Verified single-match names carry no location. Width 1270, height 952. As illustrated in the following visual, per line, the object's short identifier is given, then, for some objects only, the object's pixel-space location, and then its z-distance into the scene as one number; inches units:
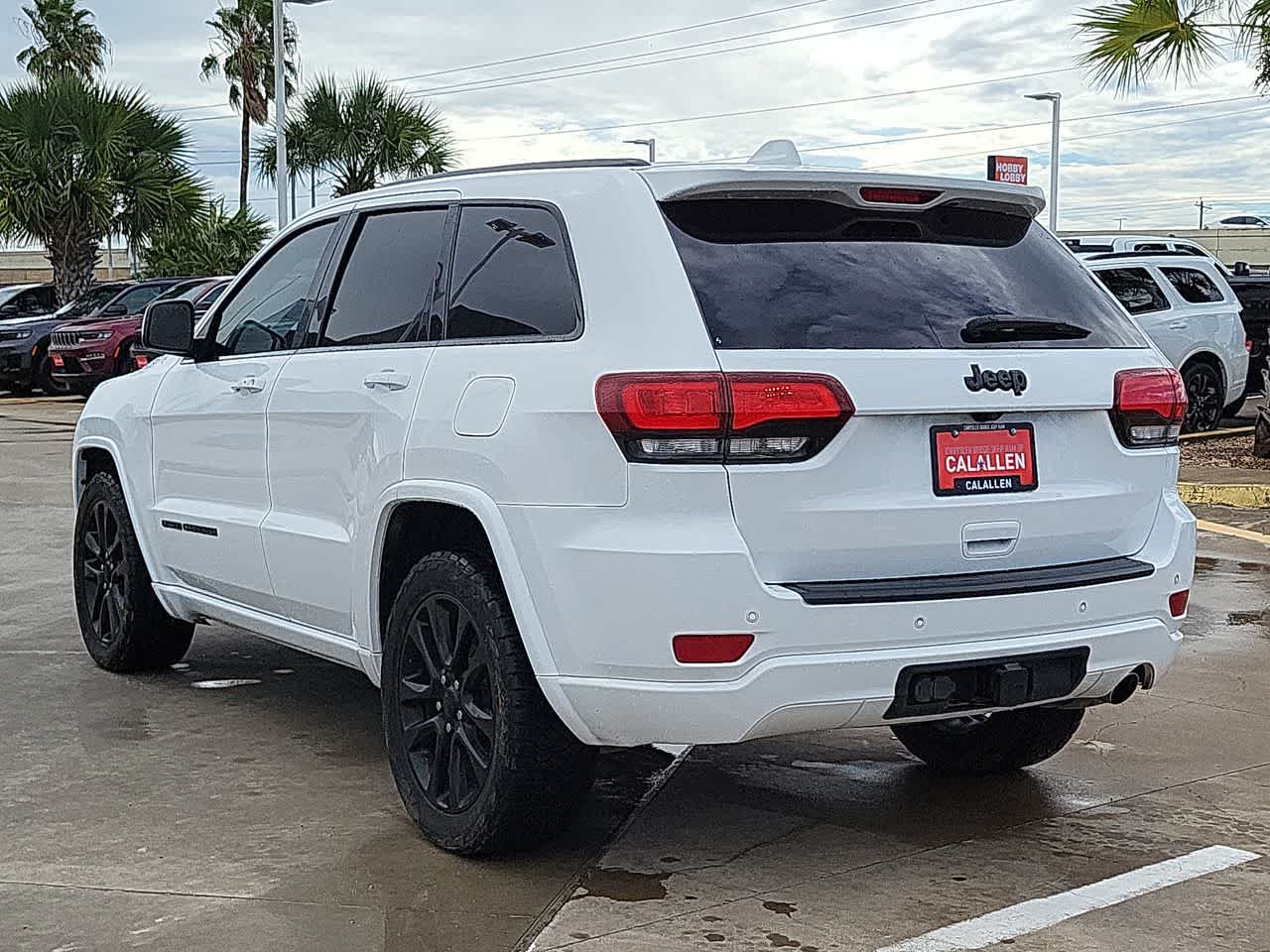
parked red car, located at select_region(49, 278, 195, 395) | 894.4
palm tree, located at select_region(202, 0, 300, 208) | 1950.1
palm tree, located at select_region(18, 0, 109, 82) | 2180.1
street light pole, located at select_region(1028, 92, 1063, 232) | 1526.8
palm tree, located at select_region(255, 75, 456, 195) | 1304.5
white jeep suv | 156.2
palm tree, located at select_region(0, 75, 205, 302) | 1117.1
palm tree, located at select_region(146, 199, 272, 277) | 1222.9
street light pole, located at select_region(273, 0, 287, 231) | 1047.0
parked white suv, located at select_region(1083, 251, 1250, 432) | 637.9
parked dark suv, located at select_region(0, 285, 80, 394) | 988.6
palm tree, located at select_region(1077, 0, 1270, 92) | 558.3
